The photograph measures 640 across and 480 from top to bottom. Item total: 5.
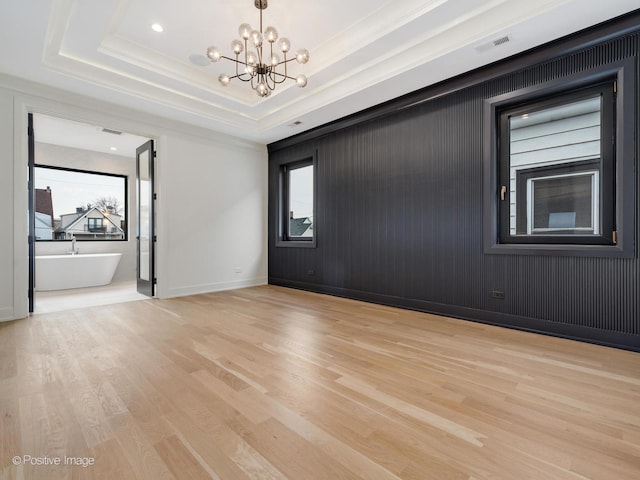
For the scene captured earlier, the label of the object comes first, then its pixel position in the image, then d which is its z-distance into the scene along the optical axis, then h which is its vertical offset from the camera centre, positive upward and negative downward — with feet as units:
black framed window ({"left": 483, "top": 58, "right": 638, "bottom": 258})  8.53 +2.31
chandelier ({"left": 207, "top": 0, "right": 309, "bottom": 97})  8.89 +5.72
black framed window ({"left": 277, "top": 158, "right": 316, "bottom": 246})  18.34 +2.10
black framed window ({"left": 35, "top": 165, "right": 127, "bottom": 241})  20.45 +2.35
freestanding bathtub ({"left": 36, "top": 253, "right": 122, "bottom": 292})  17.84 -2.06
